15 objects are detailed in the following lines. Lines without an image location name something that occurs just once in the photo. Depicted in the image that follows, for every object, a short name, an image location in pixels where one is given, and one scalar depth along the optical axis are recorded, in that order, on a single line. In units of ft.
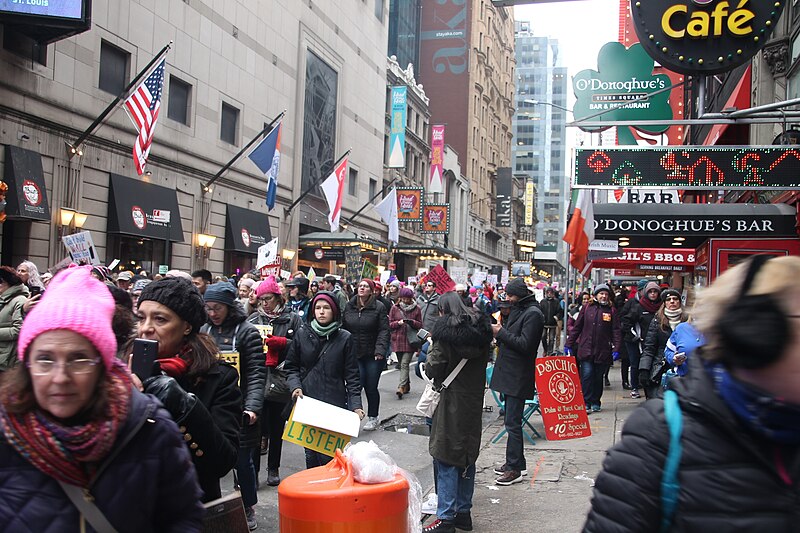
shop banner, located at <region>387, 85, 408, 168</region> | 158.52
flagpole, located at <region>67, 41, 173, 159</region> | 60.75
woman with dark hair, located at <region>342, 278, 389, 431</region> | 35.55
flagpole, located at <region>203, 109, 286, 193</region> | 83.03
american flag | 59.21
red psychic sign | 31.32
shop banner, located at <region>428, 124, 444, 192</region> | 198.49
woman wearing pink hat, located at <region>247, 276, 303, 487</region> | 24.03
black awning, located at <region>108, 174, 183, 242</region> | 72.59
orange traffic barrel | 13.70
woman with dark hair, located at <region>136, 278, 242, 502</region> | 12.32
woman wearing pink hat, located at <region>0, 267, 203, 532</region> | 7.24
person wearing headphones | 6.09
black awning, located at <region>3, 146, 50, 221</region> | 59.06
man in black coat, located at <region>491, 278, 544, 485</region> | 25.16
